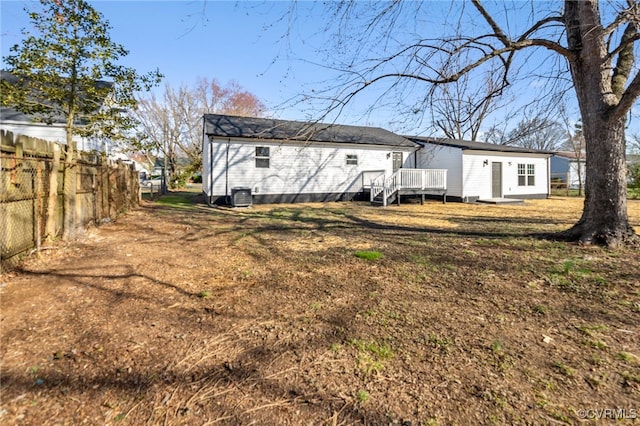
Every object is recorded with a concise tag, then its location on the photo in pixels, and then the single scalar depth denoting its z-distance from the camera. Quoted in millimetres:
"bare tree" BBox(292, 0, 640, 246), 5363
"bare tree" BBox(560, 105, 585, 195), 26769
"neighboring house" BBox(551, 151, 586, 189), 35131
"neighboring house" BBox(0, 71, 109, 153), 13539
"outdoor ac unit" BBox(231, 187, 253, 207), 13461
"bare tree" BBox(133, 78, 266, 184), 31250
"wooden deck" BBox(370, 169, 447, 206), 14930
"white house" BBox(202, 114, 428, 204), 14328
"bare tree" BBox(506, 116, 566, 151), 45344
